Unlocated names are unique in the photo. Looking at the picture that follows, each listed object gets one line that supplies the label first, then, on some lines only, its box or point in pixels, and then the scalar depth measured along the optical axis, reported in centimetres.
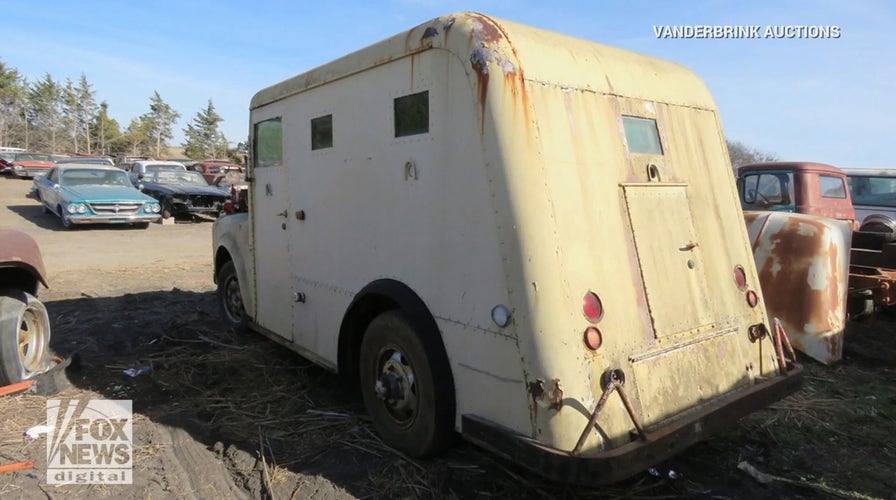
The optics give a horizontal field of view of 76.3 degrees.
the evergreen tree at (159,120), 6456
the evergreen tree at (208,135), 6531
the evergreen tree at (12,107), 5297
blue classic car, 1402
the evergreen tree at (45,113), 5922
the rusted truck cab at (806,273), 514
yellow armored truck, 262
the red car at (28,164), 2772
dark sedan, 1689
